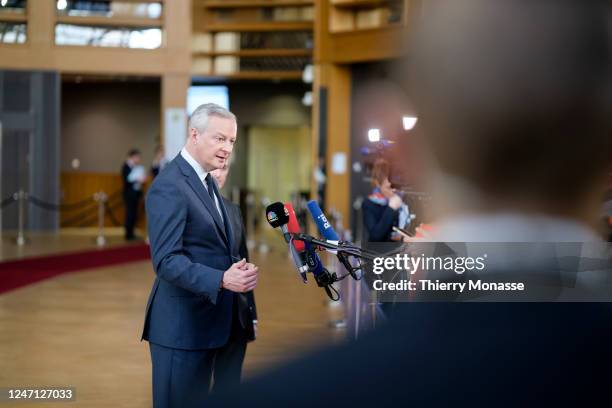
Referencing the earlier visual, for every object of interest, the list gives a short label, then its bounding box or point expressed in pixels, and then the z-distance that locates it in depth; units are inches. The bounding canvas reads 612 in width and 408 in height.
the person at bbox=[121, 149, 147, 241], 560.1
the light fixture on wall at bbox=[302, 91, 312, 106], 674.2
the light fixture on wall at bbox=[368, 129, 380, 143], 162.2
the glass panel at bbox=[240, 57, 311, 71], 709.3
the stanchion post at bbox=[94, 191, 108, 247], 514.9
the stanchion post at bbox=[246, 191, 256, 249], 561.0
